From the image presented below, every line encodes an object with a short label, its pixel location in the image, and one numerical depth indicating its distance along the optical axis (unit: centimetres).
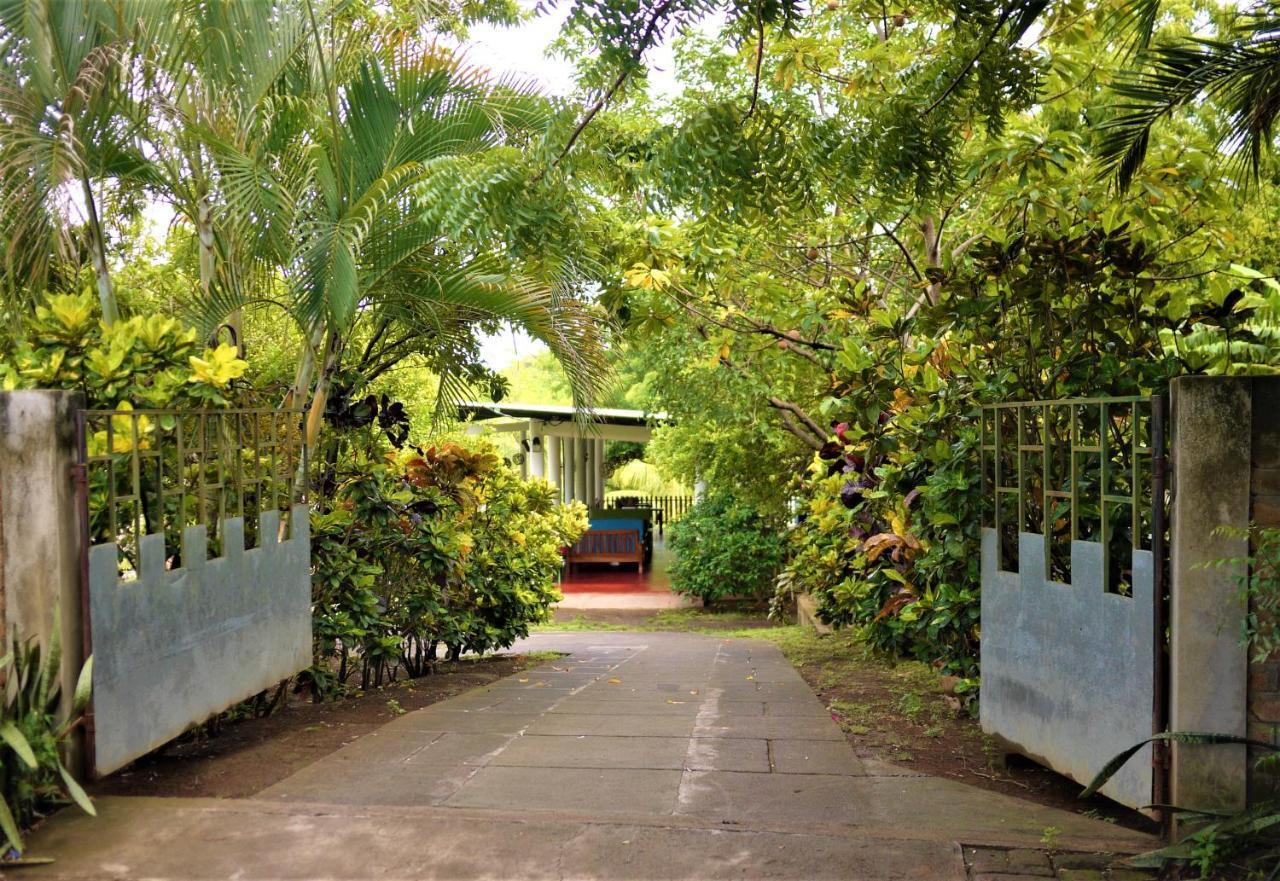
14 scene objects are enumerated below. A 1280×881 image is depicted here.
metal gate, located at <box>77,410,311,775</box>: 419
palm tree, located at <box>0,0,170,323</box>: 521
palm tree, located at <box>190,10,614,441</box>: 591
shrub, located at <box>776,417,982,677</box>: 536
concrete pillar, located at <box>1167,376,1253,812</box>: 355
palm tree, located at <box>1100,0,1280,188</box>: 496
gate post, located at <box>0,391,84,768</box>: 392
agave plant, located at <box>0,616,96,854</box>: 370
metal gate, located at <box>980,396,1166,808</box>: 382
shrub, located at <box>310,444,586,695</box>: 655
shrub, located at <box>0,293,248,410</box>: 445
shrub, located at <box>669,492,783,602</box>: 1603
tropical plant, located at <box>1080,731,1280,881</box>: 336
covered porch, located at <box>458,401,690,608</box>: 1791
